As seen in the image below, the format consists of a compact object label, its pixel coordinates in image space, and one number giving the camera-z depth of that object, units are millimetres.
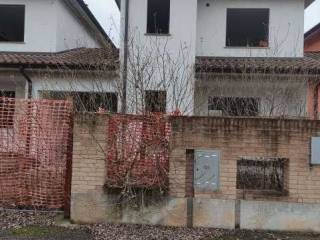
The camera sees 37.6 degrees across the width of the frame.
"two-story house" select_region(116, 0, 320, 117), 12062
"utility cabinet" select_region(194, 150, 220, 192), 7309
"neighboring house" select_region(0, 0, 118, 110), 14484
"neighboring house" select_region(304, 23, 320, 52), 24061
